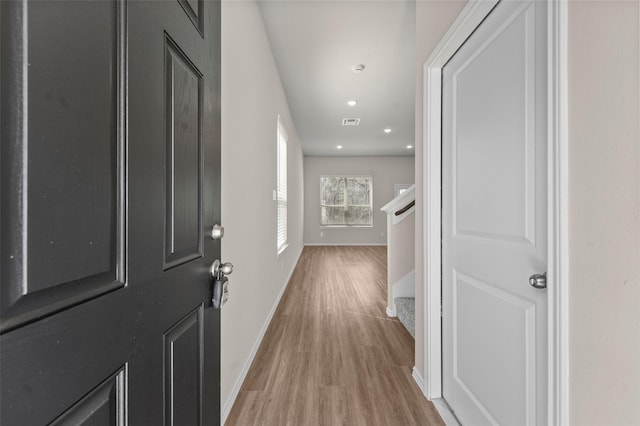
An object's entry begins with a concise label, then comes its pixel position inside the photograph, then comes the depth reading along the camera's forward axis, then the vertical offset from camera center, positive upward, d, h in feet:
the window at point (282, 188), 12.62 +1.04
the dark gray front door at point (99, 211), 1.15 +0.00
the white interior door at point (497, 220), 3.31 -0.11
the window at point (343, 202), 30.07 +0.94
